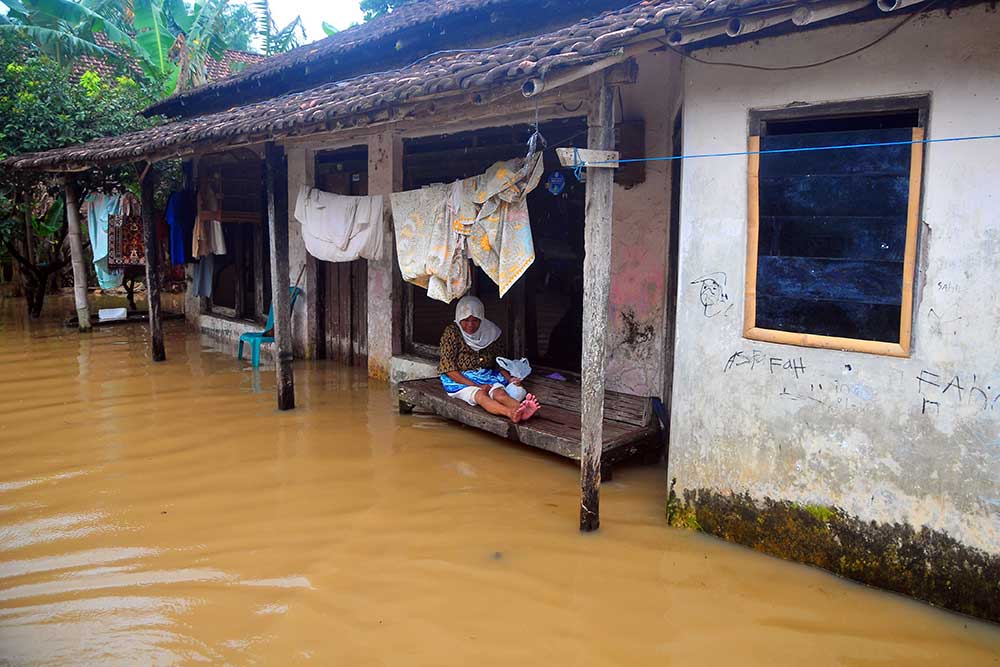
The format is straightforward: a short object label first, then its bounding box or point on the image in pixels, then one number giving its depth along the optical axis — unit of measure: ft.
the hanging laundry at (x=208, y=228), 35.78
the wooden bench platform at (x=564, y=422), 18.03
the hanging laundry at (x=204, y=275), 40.47
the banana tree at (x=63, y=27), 47.67
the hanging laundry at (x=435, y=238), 20.86
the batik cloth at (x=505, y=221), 17.92
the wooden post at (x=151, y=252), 32.63
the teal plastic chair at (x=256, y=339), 31.27
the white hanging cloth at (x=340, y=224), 26.35
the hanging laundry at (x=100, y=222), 38.68
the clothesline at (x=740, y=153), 12.11
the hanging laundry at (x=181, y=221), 38.04
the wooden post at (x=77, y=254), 38.58
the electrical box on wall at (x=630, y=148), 19.77
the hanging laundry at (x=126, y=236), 38.86
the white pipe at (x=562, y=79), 12.98
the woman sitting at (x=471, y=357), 21.66
